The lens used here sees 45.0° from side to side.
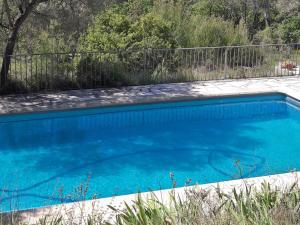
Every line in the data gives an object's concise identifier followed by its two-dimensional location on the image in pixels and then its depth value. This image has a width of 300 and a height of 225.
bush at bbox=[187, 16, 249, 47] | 10.12
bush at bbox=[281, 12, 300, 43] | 12.69
